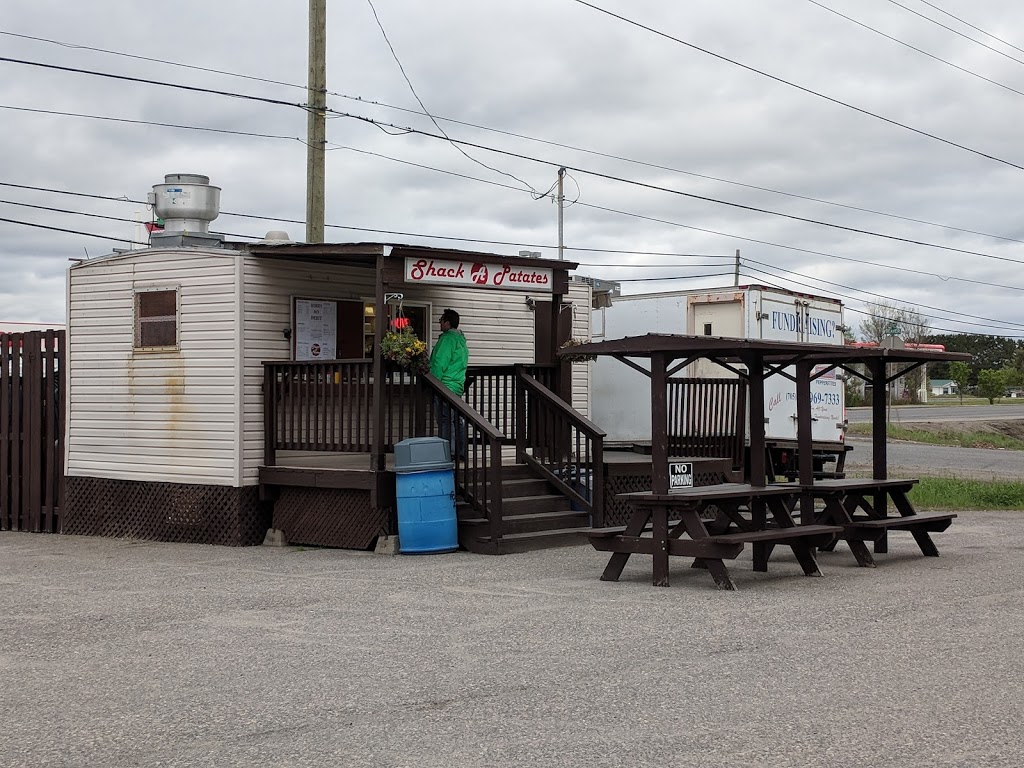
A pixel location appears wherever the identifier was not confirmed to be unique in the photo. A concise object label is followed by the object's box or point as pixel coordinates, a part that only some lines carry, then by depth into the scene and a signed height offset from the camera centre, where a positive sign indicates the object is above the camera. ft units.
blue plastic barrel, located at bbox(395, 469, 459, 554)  40.96 -3.46
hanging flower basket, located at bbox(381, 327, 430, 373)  41.55 +1.94
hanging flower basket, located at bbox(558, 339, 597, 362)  47.55 +1.95
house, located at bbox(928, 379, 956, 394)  485.44 +7.98
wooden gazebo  33.42 -2.68
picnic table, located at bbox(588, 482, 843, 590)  33.12 -3.54
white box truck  58.90 +3.54
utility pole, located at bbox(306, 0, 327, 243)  52.54 +12.34
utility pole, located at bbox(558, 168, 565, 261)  124.36 +20.52
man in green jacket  44.50 +1.80
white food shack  42.98 +0.75
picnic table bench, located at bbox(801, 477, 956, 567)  37.06 -3.46
